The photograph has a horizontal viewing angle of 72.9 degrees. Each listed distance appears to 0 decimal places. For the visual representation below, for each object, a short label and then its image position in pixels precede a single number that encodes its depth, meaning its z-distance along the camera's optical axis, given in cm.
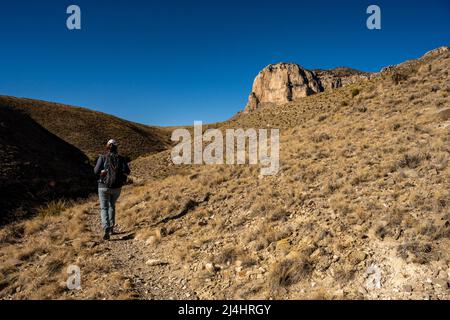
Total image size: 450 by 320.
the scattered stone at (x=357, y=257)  568
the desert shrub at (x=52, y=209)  1344
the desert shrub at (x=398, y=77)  2406
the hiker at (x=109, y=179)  898
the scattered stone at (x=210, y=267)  646
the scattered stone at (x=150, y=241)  861
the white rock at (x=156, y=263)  721
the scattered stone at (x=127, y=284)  599
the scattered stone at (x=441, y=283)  465
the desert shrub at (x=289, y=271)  557
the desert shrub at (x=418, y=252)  526
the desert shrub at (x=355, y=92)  2743
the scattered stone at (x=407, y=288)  473
